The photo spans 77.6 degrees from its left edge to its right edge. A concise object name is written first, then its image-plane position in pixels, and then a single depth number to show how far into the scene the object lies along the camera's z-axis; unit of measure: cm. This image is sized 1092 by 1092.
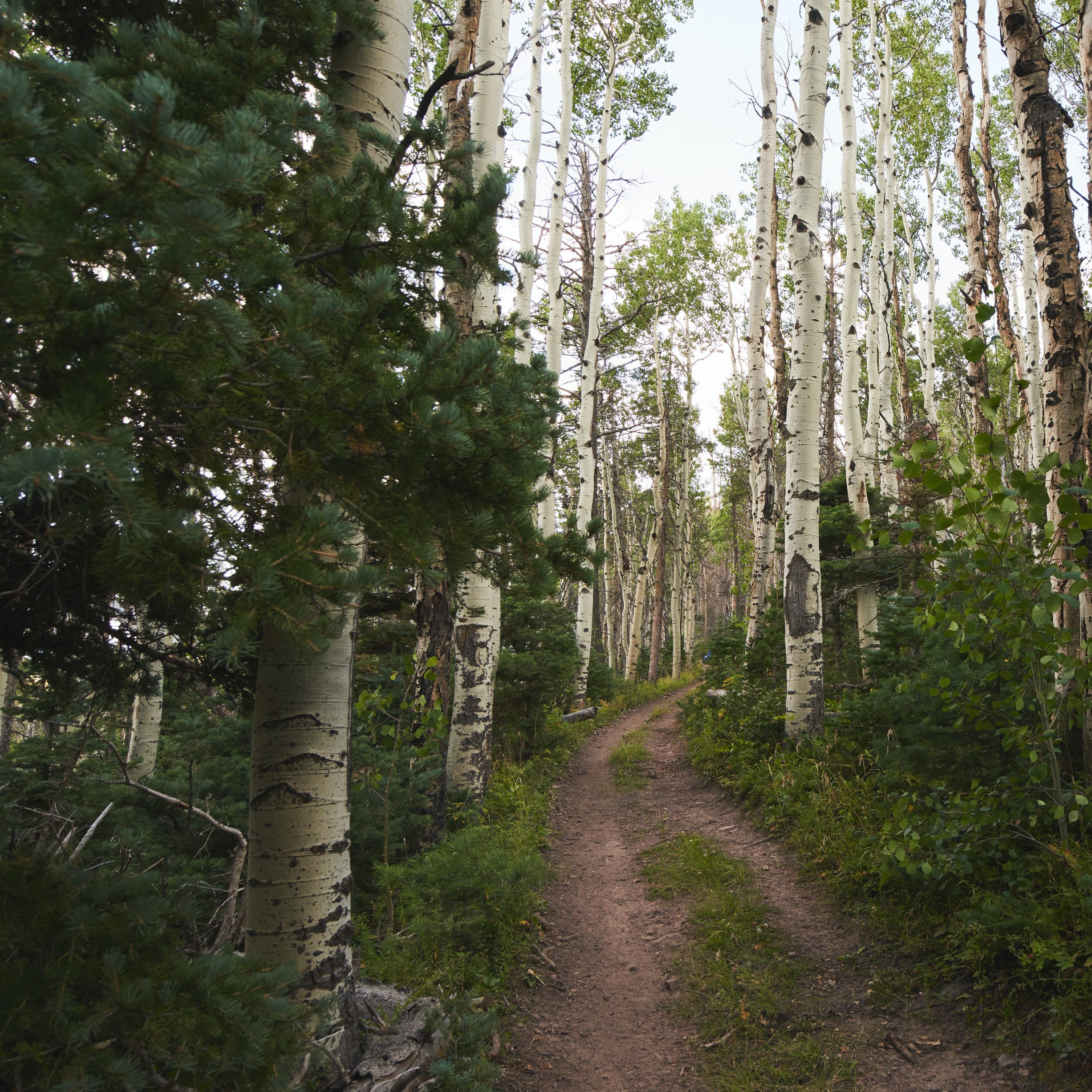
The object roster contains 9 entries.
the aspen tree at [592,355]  1315
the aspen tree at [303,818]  230
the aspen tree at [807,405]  717
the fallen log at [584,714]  1262
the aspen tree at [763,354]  1193
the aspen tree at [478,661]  639
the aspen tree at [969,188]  975
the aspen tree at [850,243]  1082
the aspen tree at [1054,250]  376
